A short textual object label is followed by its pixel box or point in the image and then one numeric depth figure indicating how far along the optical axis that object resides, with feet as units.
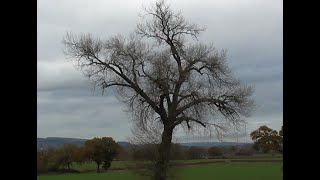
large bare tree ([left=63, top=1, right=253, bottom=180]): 67.05
